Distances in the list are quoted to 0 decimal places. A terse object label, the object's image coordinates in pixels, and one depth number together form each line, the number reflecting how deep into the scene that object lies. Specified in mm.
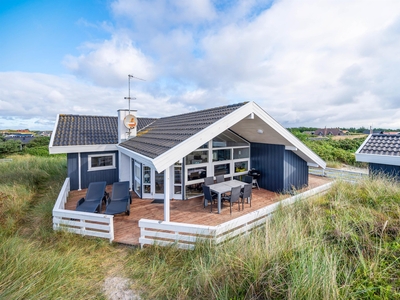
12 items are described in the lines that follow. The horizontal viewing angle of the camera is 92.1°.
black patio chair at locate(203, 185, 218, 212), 6699
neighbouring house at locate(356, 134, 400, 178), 7938
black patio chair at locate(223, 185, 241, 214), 6526
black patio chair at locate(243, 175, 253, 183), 8058
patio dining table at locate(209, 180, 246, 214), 6617
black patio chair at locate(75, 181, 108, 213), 6761
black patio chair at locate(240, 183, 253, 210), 6961
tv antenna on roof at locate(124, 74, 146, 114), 10516
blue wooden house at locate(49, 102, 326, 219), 6520
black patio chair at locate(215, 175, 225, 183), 8359
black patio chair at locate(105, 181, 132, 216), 6484
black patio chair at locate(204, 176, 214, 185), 7797
